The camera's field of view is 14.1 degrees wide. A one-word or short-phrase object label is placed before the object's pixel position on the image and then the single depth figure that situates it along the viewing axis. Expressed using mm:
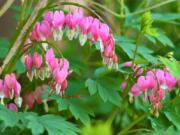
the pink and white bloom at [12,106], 712
